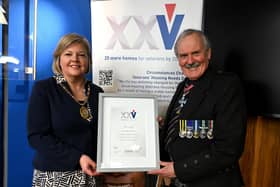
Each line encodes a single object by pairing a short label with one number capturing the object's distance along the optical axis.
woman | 1.85
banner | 2.57
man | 1.70
